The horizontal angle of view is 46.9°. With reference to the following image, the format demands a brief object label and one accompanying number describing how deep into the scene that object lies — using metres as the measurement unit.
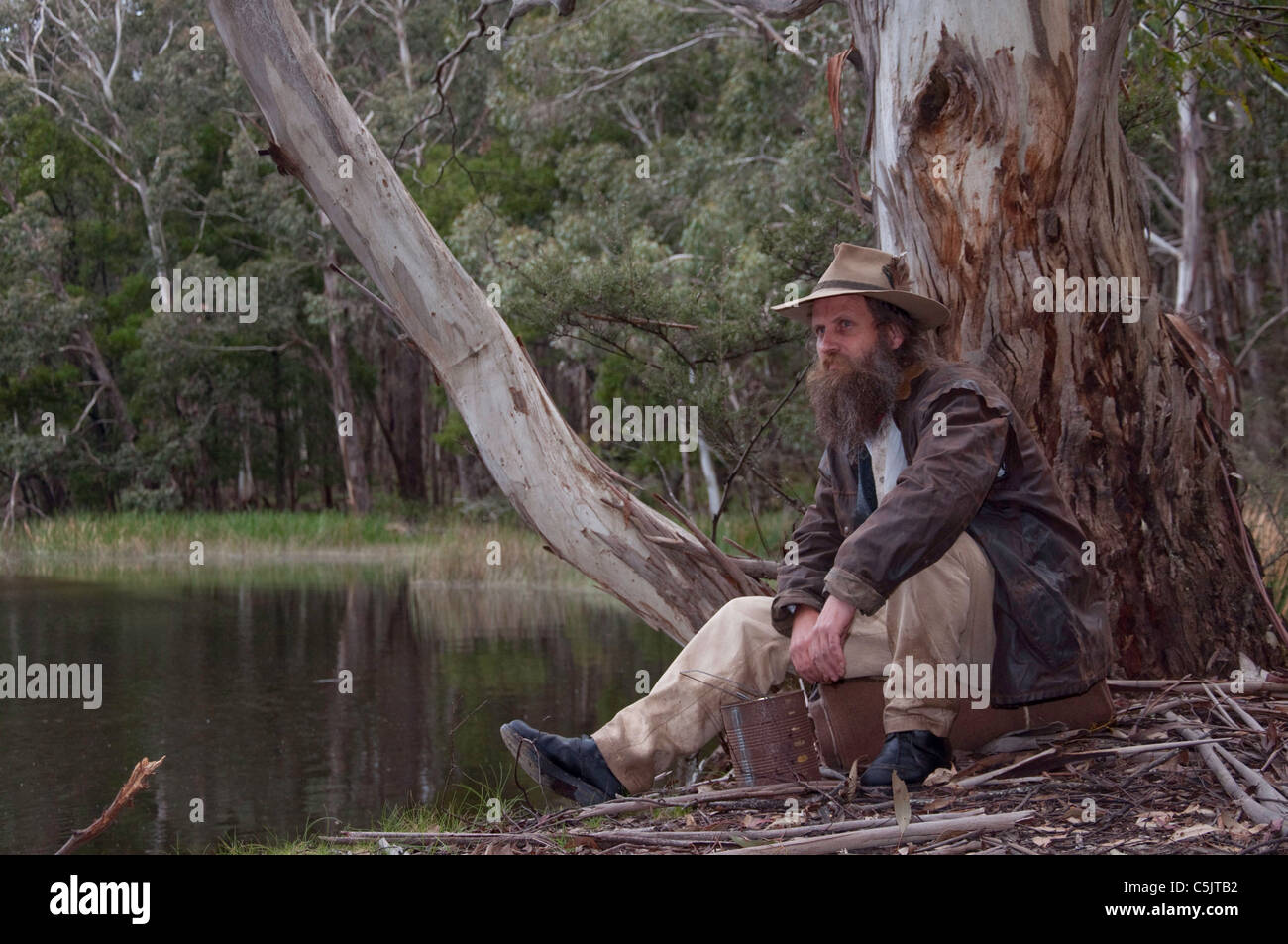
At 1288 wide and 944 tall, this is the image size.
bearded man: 3.06
